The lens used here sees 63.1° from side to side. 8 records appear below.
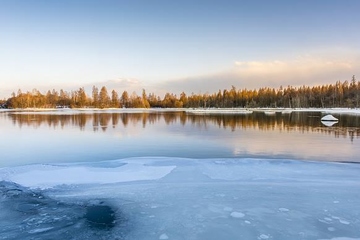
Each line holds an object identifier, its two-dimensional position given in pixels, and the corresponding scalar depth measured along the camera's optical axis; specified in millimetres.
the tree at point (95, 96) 109688
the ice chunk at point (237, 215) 5031
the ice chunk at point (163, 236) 4262
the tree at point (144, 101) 121125
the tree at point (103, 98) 107562
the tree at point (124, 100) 123500
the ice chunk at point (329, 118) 29422
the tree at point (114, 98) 115562
